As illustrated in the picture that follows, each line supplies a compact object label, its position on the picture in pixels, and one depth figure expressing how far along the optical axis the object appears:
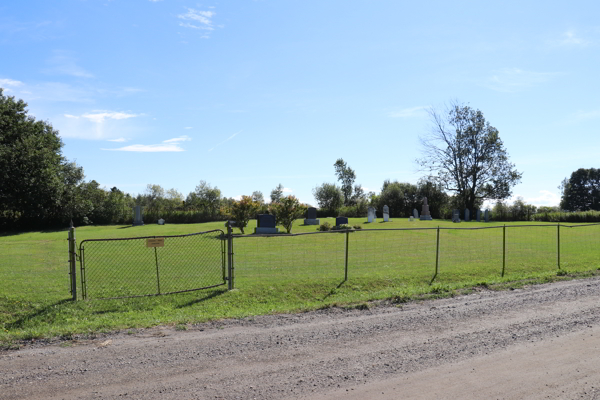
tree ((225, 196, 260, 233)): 27.02
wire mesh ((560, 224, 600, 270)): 14.40
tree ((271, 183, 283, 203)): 65.25
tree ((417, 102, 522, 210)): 53.50
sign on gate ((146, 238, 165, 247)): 9.45
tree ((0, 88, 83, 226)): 37.84
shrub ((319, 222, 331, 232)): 28.07
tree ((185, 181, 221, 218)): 55.44
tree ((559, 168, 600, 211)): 80.00
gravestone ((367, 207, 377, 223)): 37.68
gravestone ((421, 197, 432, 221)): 43.88
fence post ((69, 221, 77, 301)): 8.95
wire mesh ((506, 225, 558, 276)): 13.75
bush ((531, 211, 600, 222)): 44.34
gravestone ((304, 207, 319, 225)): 32.69
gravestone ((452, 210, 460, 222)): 42.38
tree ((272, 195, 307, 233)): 26.77
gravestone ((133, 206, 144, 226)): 40.09
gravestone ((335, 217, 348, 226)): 30.08
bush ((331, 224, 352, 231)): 27.25
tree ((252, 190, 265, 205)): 67.62
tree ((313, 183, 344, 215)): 61.48
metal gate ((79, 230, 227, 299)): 10.15
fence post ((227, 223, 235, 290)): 9.96
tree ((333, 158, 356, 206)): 68.25
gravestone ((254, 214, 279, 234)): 25.28
